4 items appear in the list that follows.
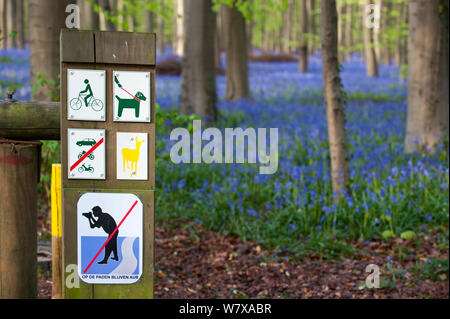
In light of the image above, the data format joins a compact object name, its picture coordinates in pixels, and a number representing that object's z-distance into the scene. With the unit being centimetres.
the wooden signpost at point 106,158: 229
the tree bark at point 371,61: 2314
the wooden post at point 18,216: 261
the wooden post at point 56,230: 340
